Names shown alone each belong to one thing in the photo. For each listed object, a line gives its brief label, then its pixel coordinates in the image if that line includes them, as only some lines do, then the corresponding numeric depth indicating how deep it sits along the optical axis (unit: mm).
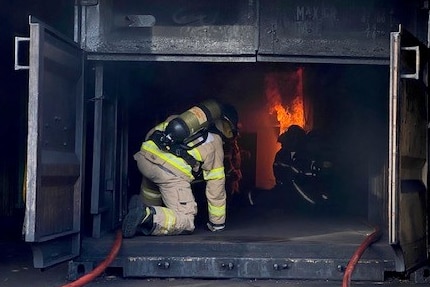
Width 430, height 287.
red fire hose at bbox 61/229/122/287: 4395
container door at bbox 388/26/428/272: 4113
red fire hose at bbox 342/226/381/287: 4539
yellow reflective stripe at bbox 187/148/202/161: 5879
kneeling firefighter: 5773
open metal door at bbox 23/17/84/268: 4020
